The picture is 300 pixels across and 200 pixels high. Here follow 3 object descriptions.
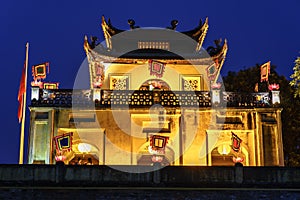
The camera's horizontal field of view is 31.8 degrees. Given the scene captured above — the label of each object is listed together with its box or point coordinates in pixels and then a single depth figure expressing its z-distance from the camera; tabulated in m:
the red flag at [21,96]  22.30
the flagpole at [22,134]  20.62
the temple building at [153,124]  21.55
